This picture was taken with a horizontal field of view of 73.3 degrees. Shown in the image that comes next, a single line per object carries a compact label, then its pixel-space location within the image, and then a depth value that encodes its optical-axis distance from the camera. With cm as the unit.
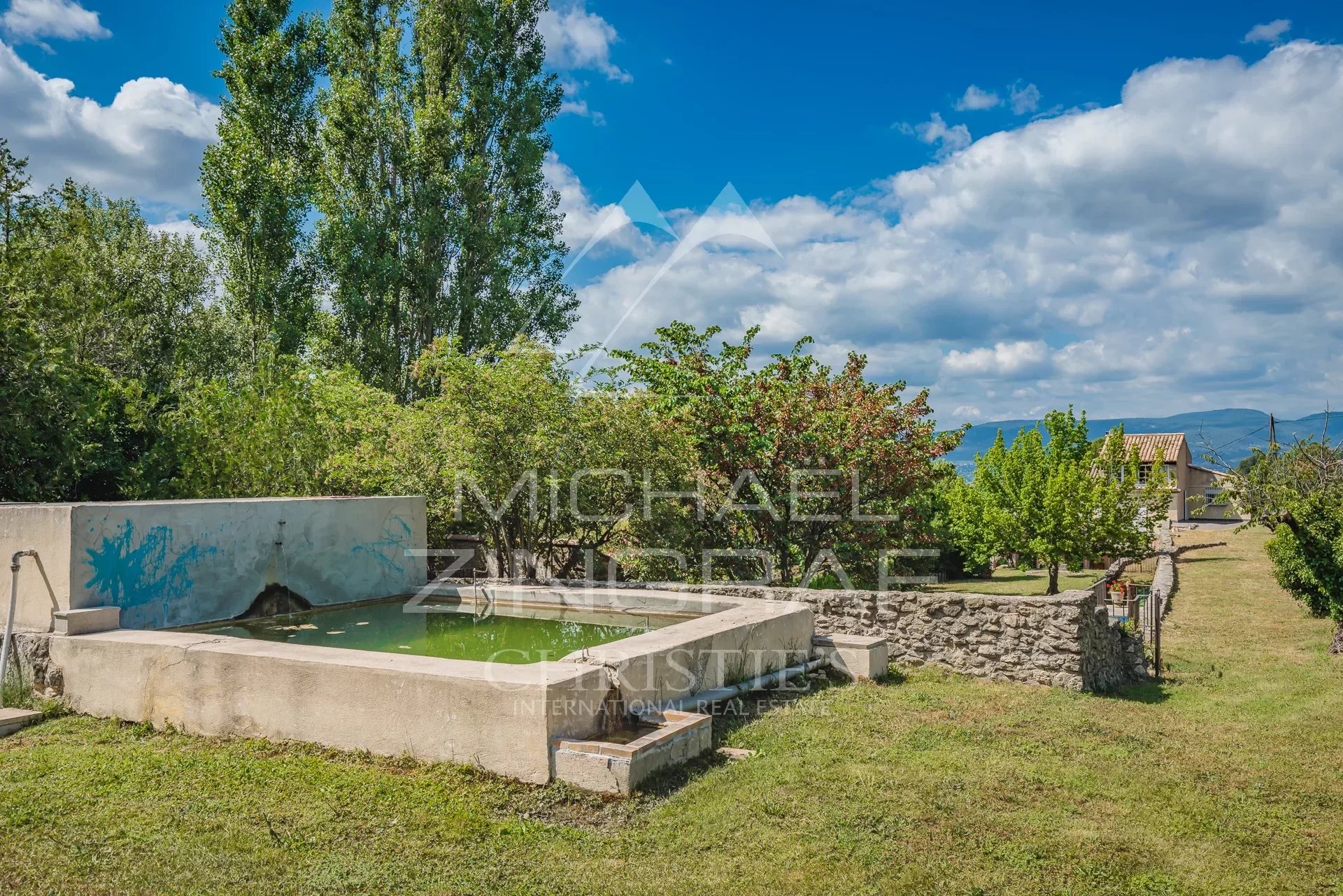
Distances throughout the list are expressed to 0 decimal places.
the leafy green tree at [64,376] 1213
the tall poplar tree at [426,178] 2134
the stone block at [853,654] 858
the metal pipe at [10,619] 697
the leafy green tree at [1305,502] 1346
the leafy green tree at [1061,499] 1653
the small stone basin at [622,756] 519
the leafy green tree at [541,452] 1134
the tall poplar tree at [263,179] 2067
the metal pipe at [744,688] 672
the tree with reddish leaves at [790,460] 1302
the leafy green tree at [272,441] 1318
